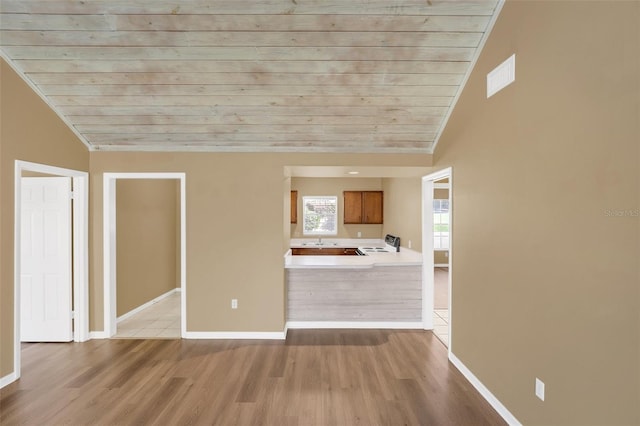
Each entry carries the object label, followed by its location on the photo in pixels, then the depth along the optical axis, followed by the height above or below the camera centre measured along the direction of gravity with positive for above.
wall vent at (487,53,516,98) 2.30 +1.04
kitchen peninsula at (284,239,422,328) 4.25 -1.19
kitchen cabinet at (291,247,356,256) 6.54 -0.86
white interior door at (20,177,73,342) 3.70 -0.58
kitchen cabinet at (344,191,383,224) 7.04 +0.10
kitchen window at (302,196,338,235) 7.34 -0.11
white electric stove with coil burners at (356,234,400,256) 5.48 -0.71
